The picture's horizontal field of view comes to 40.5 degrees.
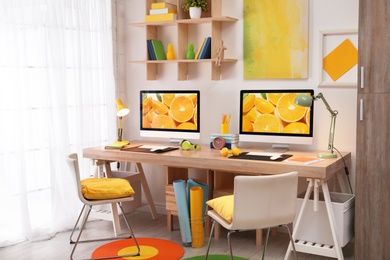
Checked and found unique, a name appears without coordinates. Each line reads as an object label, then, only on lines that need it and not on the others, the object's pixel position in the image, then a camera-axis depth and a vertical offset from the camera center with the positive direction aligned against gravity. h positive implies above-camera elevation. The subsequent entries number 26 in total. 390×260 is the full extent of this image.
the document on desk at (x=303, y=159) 3.50 -0.56
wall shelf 4.29 +0.37
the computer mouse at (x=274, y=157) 3.63 -0.56
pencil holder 4.25 -0.41
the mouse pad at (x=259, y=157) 3.62 -0.56
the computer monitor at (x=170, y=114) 4.34 -0.30
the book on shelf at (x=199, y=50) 4.34 +0.22
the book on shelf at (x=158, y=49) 4.60 +0.25
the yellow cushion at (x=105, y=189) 3.52 -0.75
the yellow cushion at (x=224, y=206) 2.97 -0.75
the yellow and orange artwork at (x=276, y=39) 4.04 +0.29
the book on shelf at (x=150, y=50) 4.61 +0.24
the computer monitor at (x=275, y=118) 3.88 -0.31
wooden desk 3.35 -0.61
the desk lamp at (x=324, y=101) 3.67 -0.20
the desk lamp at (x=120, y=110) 4.34 -0.26
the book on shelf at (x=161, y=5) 4.48 +0.62
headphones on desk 4.20 -0.54
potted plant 4.34 +0.58
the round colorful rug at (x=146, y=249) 3.70 -1.23
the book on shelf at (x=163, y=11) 4.47 +0.57
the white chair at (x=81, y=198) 3.46 -0.80
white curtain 3.91 -0.19
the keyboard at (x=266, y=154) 3.83 -0.56
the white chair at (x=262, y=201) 2.81 -0.68
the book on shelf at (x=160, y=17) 4.44 +0.51
